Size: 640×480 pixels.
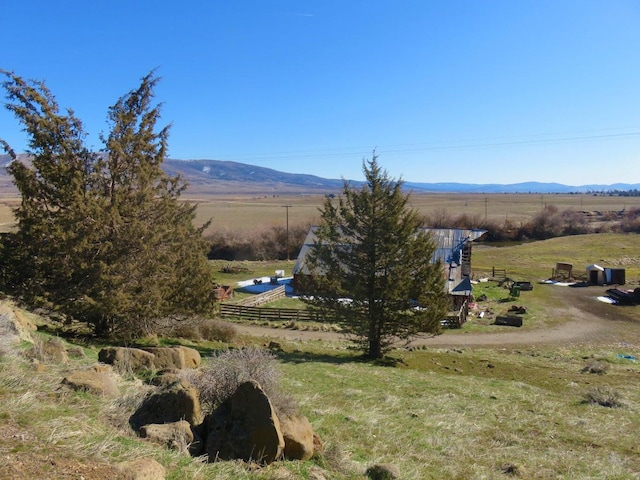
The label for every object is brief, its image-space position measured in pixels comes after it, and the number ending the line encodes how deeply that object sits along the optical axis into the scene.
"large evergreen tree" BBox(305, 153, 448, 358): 21.88
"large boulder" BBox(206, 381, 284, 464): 6.44
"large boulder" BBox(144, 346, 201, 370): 10.66
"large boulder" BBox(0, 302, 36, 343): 9.64
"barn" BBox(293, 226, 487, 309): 39.12
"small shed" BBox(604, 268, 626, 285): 49.94
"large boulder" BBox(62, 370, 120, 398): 7.26
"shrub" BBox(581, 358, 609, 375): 20.67
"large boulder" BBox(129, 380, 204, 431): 6.96
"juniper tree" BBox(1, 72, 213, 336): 15.62
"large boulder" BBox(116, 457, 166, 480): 4.79
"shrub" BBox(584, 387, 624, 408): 14.43
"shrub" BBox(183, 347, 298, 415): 7.85
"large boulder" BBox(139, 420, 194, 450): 6.23
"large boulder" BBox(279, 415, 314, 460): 6.89
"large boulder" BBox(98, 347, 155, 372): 9.91
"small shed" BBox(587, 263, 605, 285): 50.56
